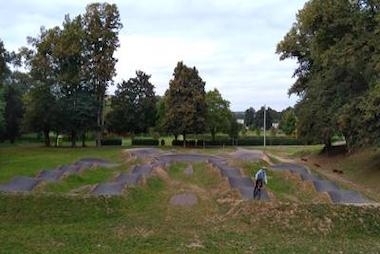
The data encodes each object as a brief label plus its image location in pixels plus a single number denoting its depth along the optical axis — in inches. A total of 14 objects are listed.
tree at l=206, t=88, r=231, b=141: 3398.1
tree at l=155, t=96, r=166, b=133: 2972.4
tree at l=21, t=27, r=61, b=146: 2687.0
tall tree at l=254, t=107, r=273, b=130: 6388.8
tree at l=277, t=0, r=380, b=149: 1486.2
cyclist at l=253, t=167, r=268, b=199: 990.3
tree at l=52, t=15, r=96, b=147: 2706.7
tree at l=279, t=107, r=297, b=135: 4443.9
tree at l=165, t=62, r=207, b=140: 2871.6
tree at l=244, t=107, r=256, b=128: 7111.2
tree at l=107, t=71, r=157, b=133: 3228.3
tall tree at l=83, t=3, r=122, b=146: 2770.7
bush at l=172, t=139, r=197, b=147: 3179.1
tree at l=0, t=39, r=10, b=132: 2201.0
